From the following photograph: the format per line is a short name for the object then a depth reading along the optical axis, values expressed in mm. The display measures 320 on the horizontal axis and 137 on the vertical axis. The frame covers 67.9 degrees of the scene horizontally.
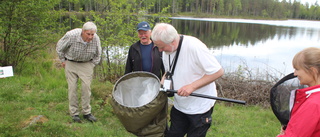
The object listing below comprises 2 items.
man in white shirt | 2258
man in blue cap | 3803
